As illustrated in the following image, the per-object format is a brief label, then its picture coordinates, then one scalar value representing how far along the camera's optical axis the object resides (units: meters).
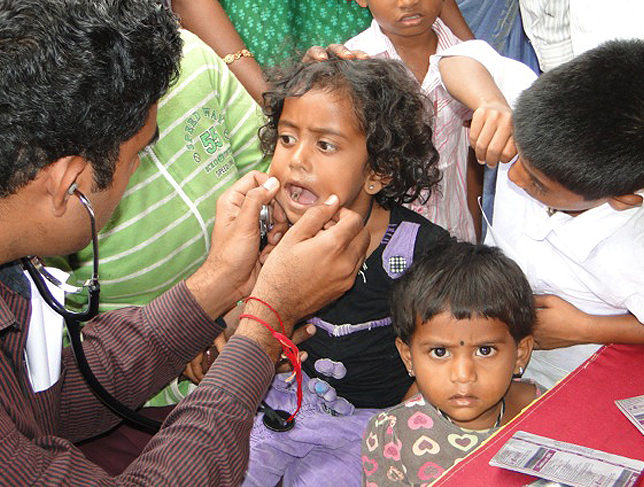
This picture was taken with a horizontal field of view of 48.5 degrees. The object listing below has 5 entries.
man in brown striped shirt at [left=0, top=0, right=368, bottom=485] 1.23
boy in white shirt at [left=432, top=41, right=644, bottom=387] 1.75
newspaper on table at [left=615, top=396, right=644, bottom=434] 1.44
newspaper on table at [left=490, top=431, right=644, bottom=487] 1.24
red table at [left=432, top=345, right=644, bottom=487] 1.30
